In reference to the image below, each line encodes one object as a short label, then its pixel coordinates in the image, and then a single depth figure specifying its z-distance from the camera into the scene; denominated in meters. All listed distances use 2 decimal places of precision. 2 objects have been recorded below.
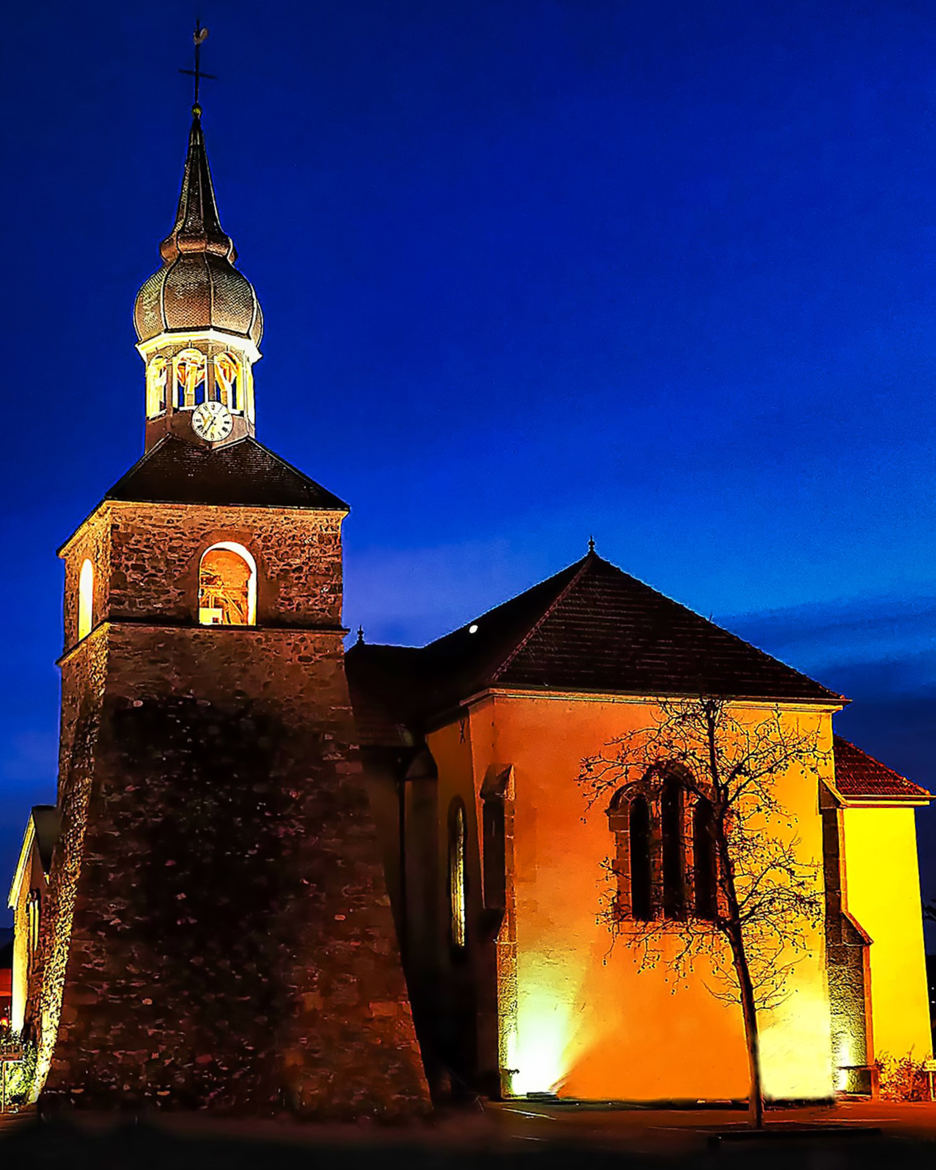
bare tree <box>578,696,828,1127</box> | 33.47
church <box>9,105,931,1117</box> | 29.86
